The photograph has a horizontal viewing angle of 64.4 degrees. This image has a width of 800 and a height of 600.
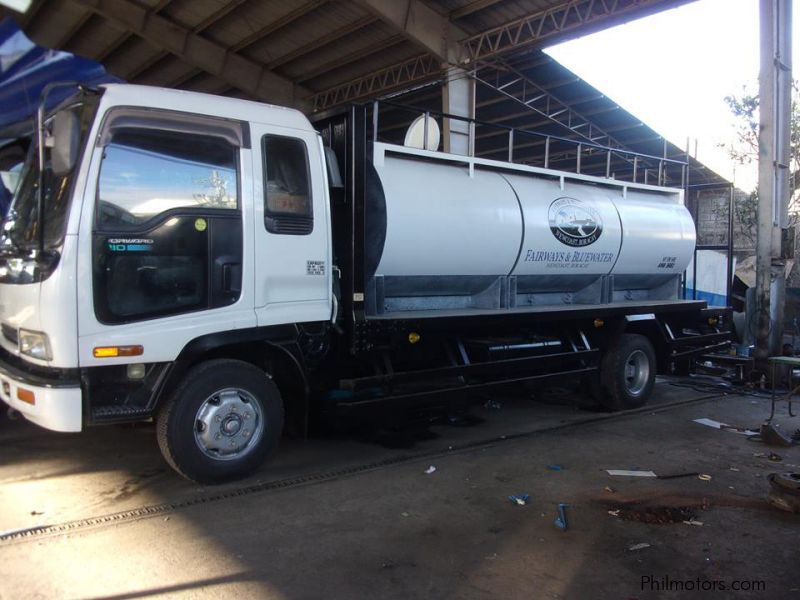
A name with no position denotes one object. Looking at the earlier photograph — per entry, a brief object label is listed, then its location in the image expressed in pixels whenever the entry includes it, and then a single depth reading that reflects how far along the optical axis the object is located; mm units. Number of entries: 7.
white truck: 4105
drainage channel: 3986
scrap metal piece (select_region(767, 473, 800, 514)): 4504
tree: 18156
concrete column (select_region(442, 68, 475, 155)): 15555
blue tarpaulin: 6406
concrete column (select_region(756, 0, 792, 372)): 9570
